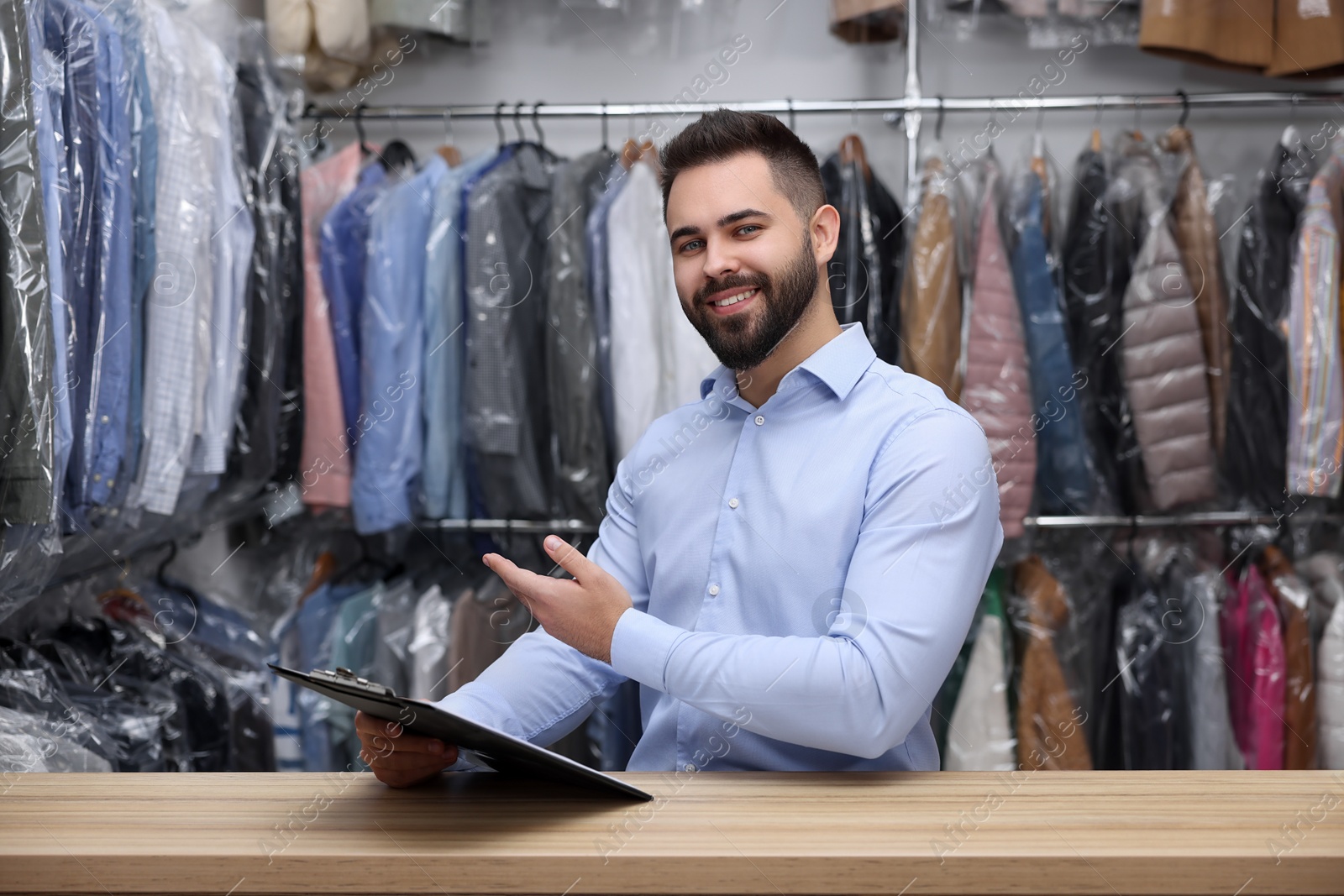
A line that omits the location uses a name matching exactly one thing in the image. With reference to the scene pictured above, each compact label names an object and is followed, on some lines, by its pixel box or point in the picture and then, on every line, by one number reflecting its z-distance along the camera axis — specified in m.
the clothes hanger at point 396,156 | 2.50
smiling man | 1.03
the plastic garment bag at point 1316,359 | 2.09
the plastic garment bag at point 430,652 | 2.27
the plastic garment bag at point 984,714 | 2.19
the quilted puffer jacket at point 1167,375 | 2.12
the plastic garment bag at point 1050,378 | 2.18
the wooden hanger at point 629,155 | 2.36
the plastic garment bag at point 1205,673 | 2.14
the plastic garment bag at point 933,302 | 2.17
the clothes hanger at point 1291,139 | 2.23
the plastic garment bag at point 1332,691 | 2.06
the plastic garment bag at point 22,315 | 1.46
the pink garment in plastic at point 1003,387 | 2.13
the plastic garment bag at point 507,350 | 2.23
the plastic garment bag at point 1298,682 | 2.12
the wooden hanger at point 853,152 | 2.29
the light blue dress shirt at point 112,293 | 1.70
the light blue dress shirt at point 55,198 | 1.53
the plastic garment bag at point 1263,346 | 2.13
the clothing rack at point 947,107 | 2.28
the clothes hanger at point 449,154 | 2.52
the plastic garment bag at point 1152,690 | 2.18
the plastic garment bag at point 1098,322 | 2.18
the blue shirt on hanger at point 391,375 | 2.26
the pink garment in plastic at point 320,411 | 2.26
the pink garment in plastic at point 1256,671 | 2.12
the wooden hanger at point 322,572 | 2.50
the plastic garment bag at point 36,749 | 1.43
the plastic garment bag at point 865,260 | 2.21
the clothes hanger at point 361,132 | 2.54
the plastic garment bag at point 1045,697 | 2.19
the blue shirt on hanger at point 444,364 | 2.27
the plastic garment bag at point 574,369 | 2.22
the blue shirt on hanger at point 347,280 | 2.29
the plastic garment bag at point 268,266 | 2.11
